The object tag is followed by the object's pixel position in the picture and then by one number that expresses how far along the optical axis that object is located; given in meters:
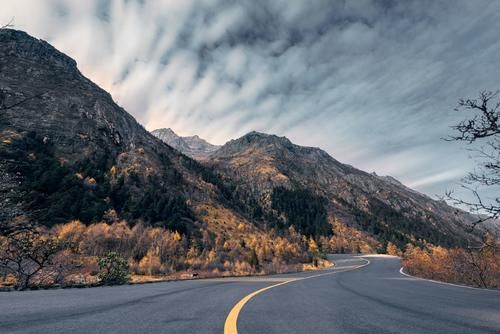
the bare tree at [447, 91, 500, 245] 8.72
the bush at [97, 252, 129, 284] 16.42
